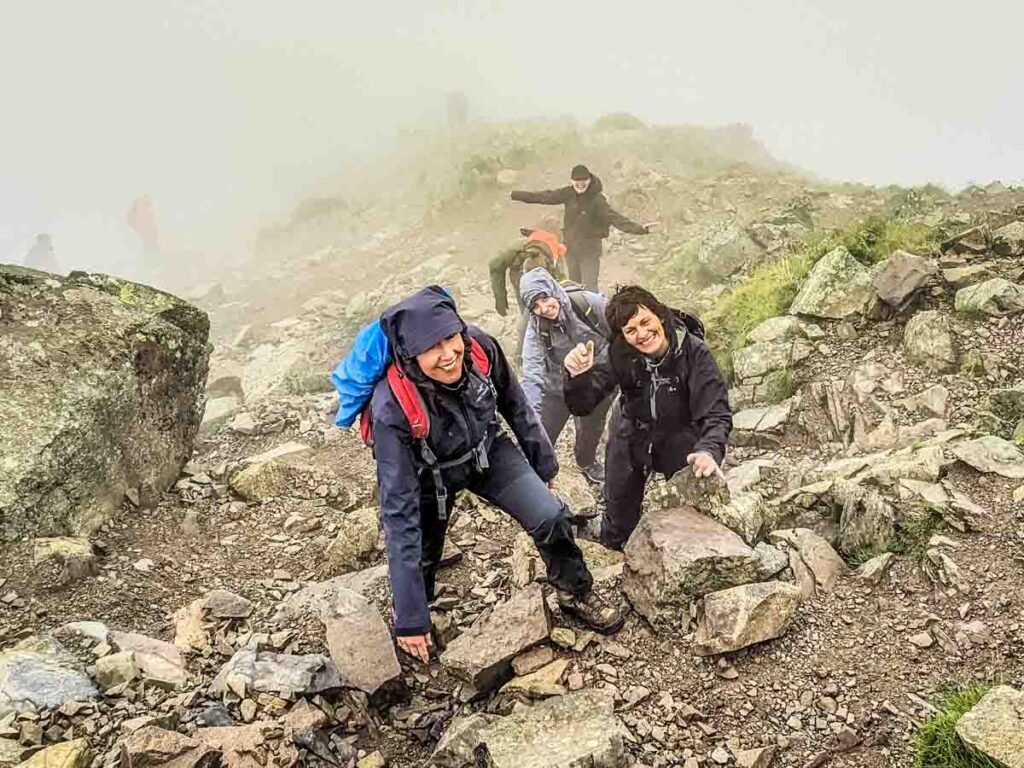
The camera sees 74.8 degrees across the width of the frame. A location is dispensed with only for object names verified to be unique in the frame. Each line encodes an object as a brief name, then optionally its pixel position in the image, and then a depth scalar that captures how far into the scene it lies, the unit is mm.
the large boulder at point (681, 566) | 4410
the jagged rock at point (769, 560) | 4566
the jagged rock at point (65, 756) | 3477
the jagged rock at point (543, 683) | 4047
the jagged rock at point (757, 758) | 3516
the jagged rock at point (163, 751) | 3438
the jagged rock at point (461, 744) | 3666
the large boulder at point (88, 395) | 5758
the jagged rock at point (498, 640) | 4180
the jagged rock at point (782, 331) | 8375
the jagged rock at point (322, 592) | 5238
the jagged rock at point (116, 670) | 4285
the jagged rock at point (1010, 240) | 7785
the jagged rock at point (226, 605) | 5297
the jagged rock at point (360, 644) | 4289
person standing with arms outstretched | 10594
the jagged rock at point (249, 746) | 3601
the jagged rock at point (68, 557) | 5410
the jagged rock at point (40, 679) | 3908
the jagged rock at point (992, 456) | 5191
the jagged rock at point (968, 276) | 7461
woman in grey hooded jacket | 6289
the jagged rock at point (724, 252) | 12398
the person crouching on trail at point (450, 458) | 3703
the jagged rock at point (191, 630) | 4895
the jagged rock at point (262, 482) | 7375
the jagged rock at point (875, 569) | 4598
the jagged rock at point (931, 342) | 7055
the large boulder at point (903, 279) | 7648
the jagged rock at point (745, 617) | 4145
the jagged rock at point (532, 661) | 4262
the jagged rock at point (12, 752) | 3520
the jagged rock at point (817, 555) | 4727
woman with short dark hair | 4707
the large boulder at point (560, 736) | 3447
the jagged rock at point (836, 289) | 8250
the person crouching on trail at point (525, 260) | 8383
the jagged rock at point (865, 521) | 4941
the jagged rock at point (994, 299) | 7004
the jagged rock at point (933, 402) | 6643
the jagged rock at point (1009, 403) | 6055
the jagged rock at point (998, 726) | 2998
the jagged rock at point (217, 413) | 9844
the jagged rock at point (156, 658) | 4367
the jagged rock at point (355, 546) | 6156
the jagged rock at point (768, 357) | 8219
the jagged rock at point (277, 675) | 4199
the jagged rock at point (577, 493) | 6927
